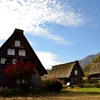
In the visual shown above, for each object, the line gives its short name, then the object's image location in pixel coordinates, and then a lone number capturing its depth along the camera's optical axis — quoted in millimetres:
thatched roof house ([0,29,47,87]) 18554
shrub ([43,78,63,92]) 18851
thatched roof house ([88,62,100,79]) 38265
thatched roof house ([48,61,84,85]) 33370
